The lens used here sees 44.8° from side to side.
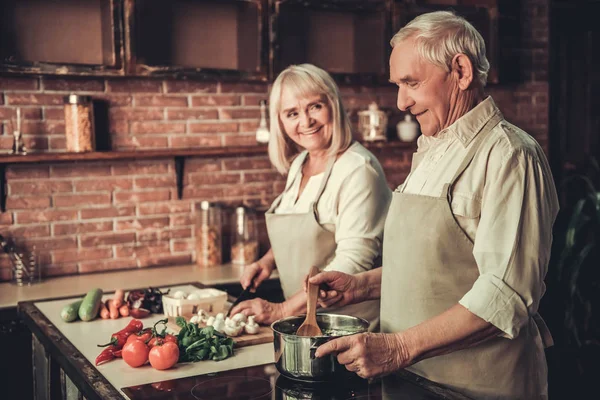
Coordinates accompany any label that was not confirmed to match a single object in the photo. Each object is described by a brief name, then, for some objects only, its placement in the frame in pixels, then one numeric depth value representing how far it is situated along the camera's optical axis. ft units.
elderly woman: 7.96
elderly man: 5.19
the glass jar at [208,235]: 12.61
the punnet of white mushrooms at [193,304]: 7.98
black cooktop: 5.28
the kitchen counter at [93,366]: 5.73
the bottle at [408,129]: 14.26
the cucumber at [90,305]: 8.12
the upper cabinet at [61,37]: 11.30
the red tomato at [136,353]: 6.27
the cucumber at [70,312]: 8.10
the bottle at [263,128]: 13.08
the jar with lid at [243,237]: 12.77
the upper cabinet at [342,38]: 13.69
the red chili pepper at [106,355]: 6.51
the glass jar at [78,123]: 11.39
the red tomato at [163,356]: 6.13
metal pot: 5.33
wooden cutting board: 6.94
